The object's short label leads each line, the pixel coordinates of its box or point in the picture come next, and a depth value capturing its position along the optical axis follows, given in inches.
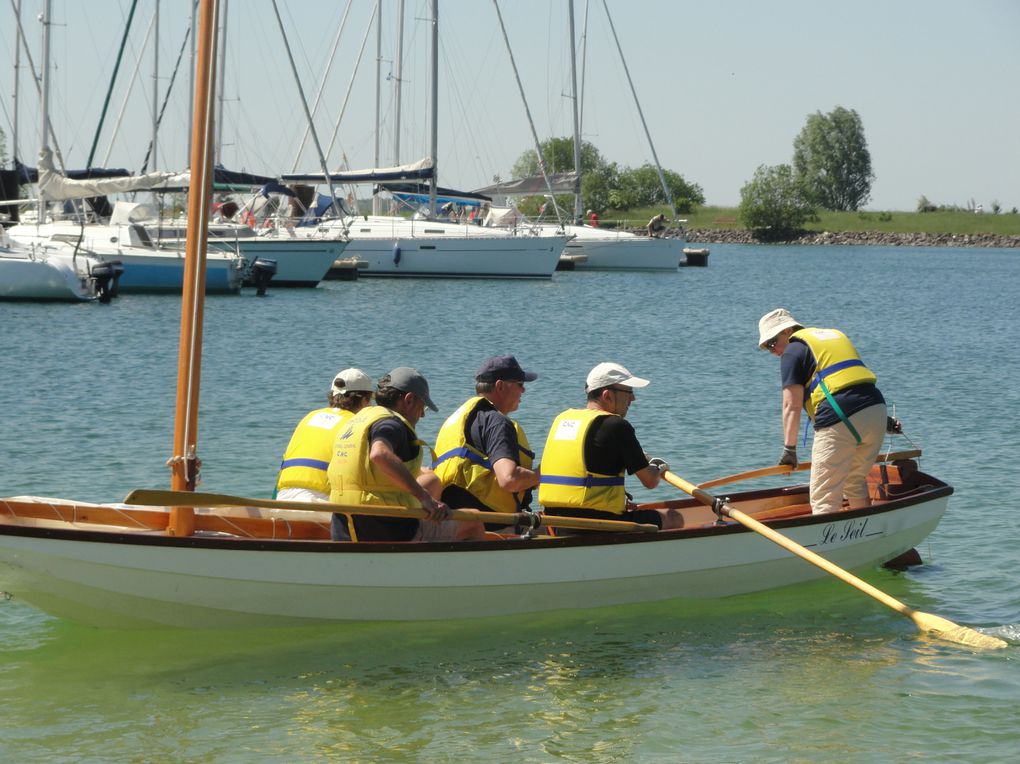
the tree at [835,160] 5989.2
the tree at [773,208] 4997.5
